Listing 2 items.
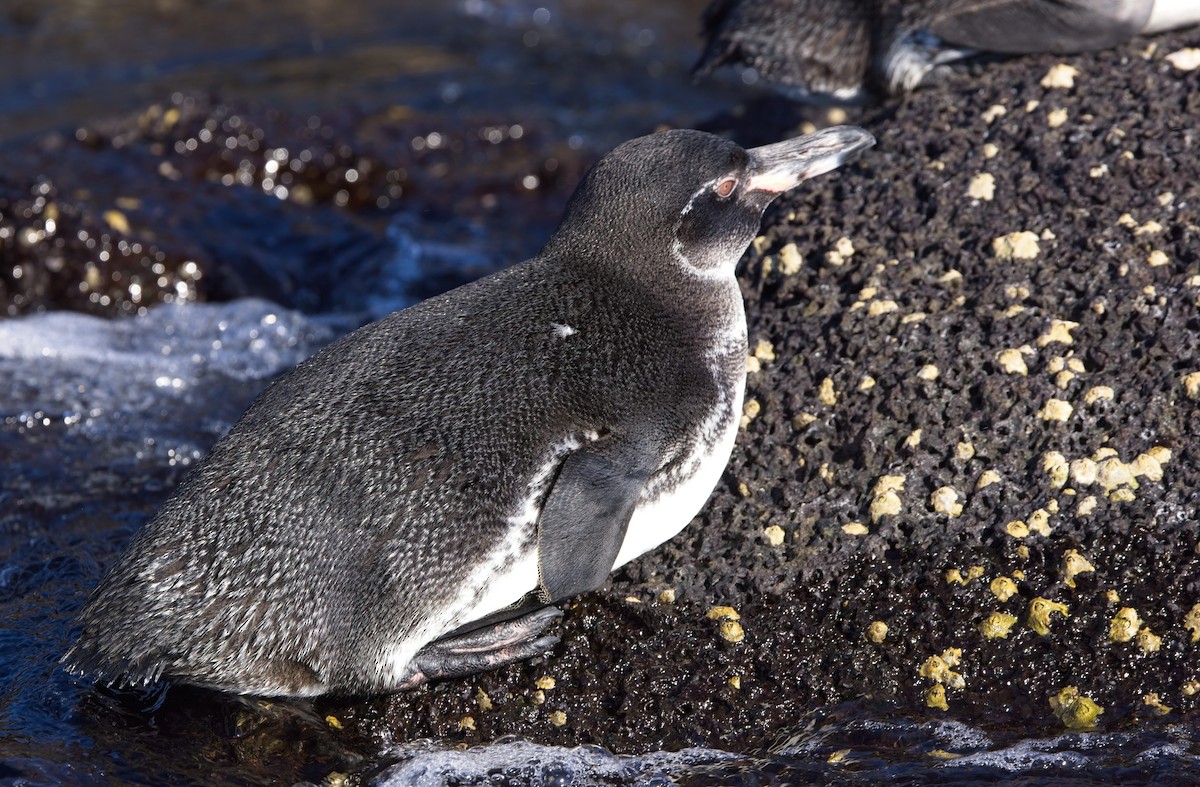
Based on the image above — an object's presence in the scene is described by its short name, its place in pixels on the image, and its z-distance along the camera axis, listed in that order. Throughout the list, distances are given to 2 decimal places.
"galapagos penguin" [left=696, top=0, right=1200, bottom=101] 9.73
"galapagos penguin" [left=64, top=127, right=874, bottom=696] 6.65
